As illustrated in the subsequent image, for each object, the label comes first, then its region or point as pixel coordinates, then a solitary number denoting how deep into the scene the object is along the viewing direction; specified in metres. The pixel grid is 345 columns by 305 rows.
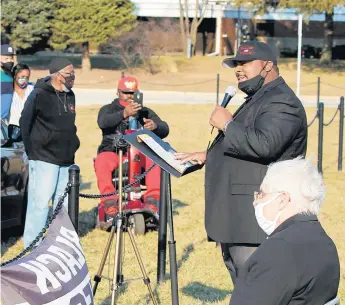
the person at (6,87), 9.86
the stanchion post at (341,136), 13.29
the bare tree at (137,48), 48.97
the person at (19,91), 9.85
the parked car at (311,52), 59.34
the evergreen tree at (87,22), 48.41
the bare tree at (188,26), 56.84
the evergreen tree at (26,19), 48.78
